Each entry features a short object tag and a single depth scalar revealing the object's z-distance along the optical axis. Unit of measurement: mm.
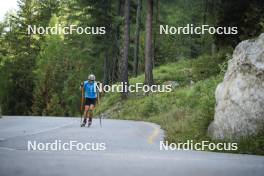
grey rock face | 14078
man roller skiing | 20016
